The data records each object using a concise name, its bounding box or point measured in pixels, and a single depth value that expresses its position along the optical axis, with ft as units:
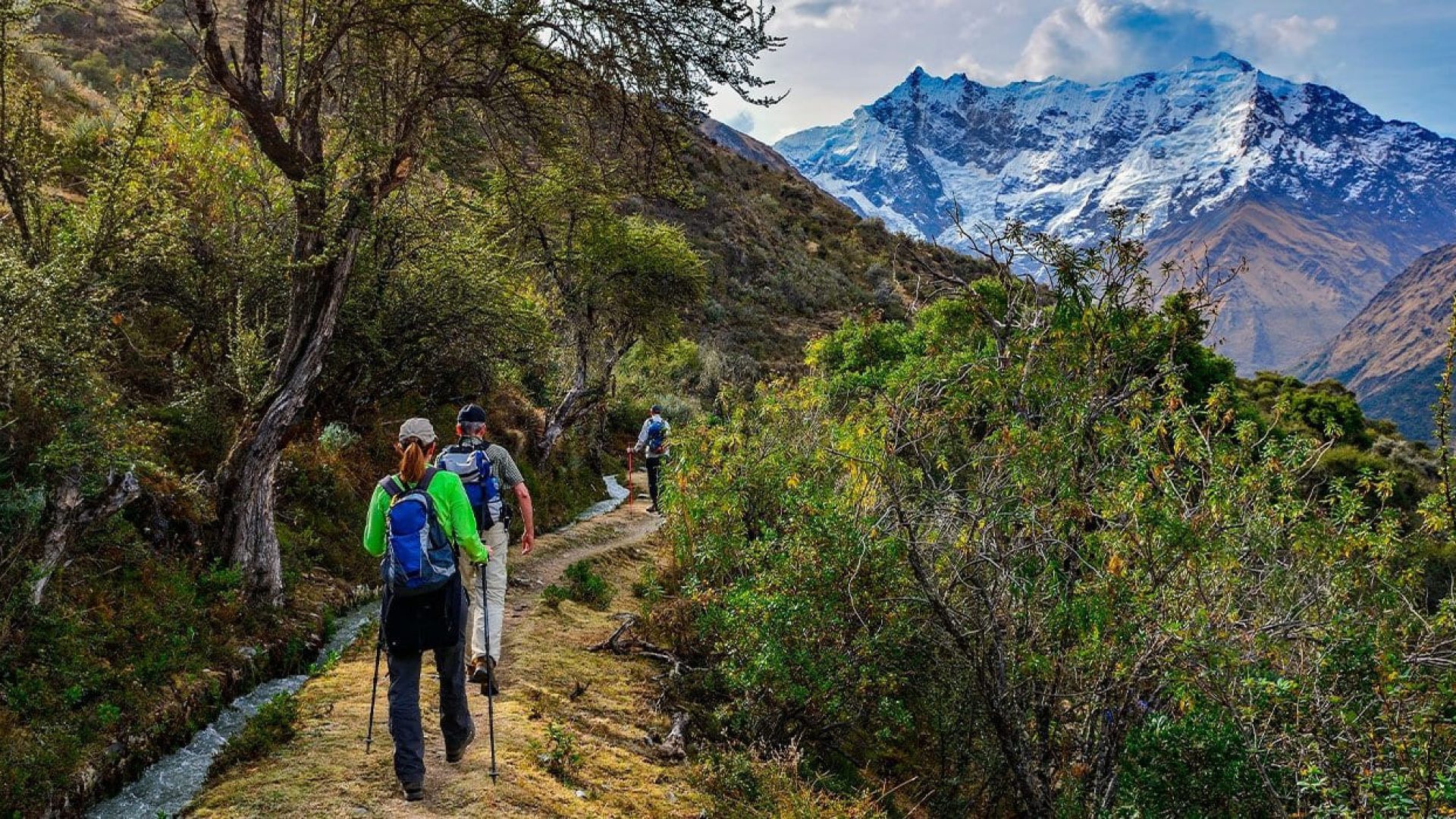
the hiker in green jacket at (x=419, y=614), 15.56
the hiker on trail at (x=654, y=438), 51.67
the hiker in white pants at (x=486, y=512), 21.52
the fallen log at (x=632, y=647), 28.30
